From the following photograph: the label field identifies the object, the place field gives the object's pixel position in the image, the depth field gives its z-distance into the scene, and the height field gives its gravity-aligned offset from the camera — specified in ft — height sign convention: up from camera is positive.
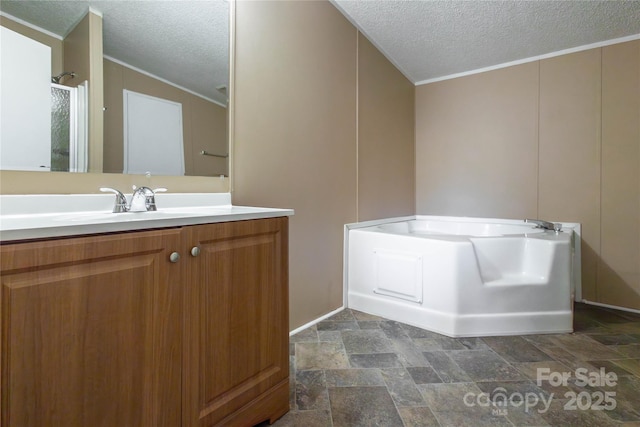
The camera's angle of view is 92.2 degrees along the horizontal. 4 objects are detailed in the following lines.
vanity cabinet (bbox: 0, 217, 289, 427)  2.17 -1.04
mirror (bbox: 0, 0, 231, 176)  3.65 +2.07
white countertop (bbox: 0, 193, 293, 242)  2.25 -0.04
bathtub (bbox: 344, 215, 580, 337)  6.64 -1.60
